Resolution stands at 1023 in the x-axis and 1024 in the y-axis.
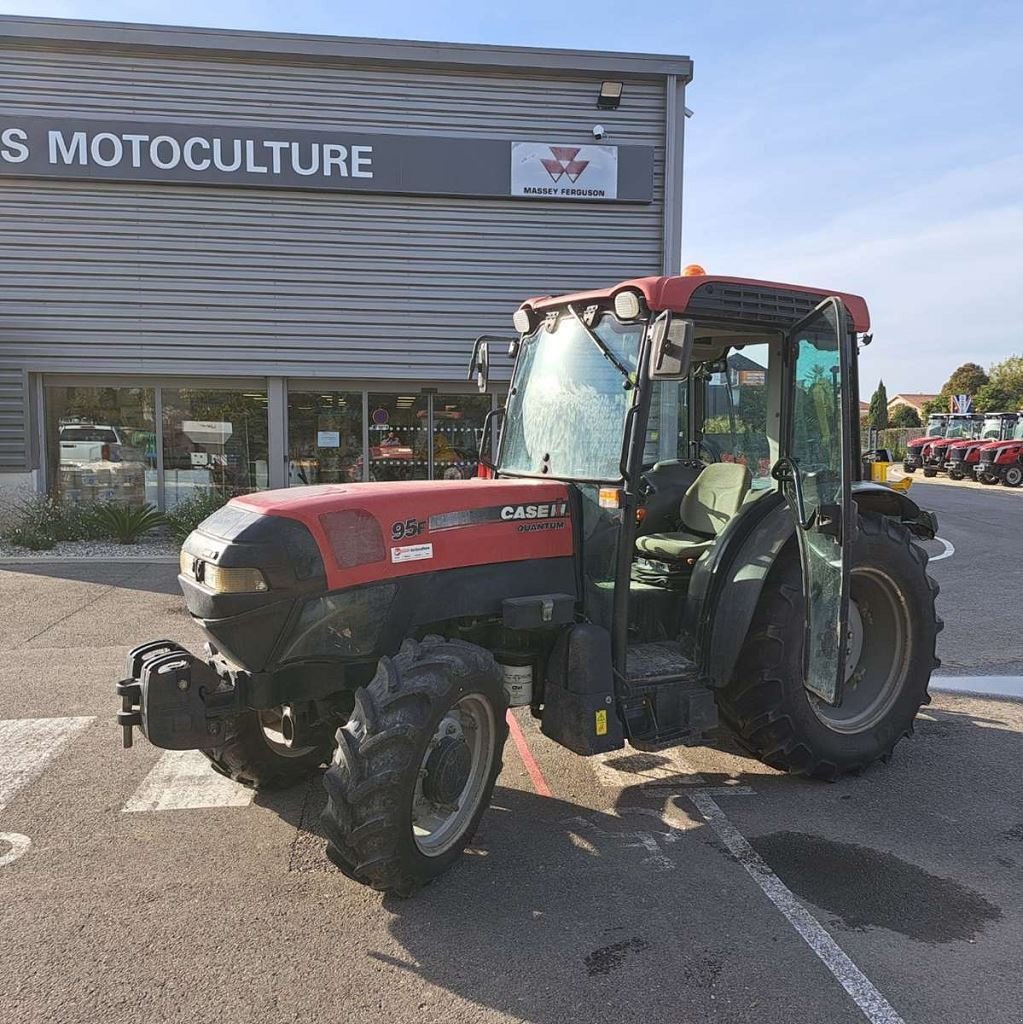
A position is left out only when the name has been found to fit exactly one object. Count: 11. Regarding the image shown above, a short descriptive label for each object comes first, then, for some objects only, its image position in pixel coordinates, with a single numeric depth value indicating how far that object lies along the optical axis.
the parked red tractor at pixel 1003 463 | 27.22
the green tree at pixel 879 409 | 63.98
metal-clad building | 12.27
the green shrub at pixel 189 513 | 12.09
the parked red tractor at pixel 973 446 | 28.89
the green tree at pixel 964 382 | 72.12
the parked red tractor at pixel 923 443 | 33.12
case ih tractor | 3.29
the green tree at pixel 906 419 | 80.84
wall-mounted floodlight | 12.73
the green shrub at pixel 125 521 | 12.08
